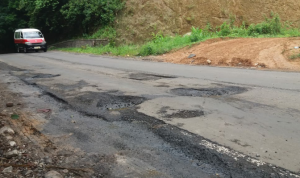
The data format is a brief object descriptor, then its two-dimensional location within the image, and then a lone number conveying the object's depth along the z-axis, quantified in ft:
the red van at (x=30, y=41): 86.22
